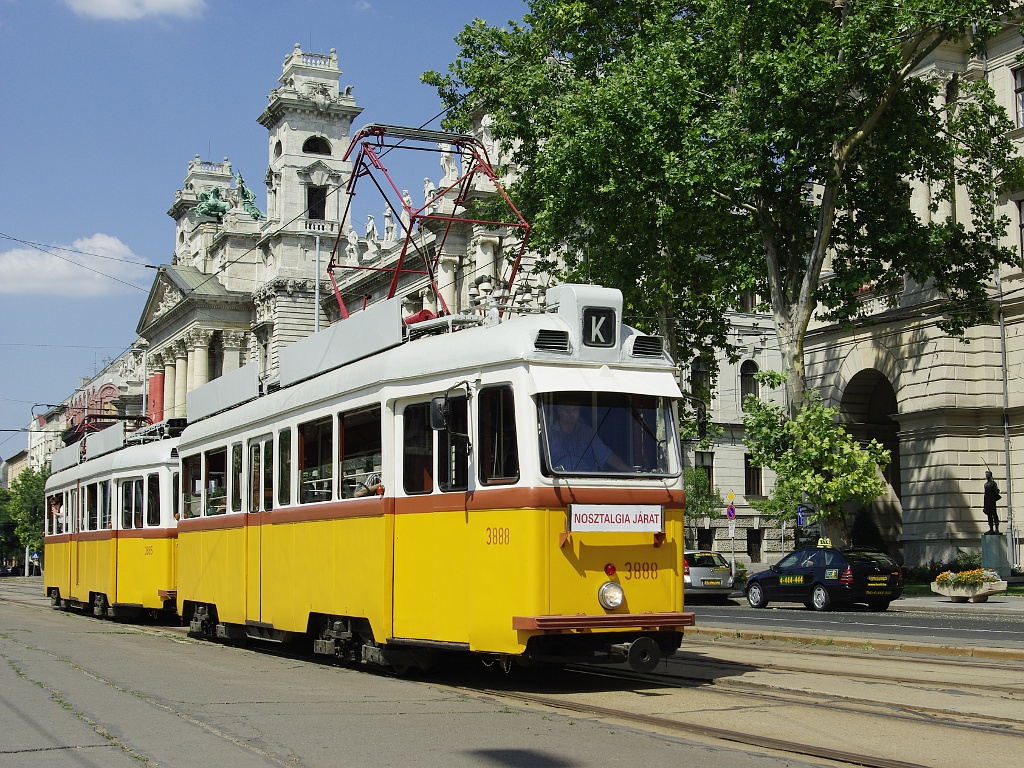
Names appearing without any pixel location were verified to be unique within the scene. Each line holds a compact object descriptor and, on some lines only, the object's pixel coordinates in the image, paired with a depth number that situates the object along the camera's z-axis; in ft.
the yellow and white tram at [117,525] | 73.00
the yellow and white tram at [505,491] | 36.45
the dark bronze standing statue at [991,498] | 122.62
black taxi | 91.30
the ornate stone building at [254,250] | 272.31
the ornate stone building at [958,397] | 131.85
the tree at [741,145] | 93.61
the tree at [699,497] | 184.96
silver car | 111.55
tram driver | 36.70
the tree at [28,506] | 334.46
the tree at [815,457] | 95.55
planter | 95.14
